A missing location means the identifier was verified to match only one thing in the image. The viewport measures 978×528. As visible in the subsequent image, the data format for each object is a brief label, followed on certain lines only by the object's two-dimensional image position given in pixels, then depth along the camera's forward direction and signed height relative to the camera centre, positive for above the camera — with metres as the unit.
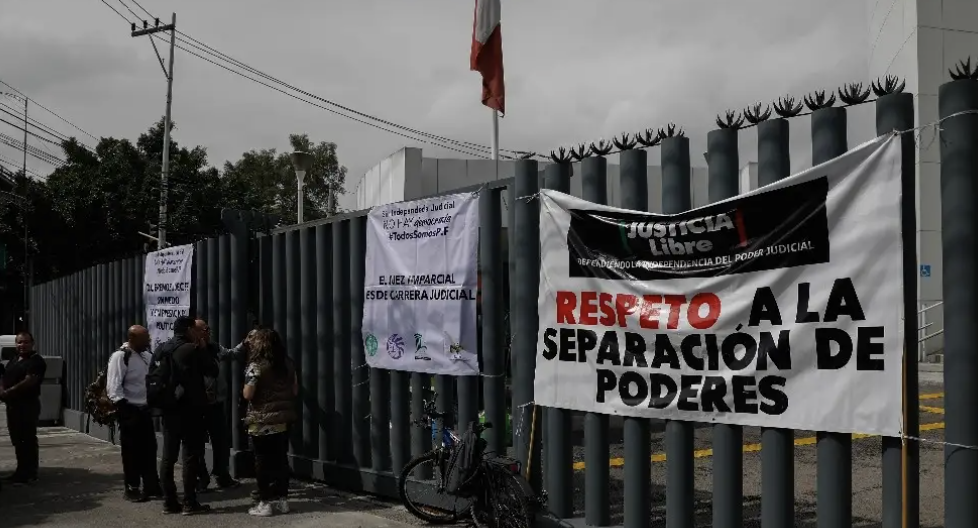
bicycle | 6.54 -1.77
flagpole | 9.58 +1.53
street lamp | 17.36 +2.14
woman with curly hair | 7.95 -1.35
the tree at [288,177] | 47.78 +5.31
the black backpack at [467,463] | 6.81 -1.54
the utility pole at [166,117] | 29.73 +6.24
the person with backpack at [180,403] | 8.27 -1.27
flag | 8.80 +2.28
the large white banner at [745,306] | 4.69 -0.25
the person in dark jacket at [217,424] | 9.22 -1.70
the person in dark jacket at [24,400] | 9.86 -1.46
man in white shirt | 8.96 -1.60
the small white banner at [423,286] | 7.46 -0.16
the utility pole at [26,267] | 30.09 +0.16
